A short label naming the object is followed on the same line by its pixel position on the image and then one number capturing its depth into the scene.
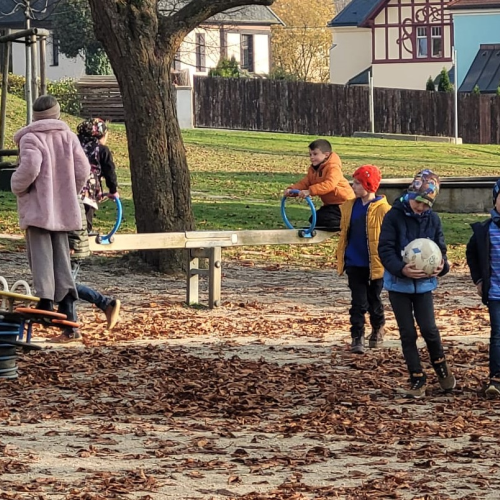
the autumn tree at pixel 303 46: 93.31
